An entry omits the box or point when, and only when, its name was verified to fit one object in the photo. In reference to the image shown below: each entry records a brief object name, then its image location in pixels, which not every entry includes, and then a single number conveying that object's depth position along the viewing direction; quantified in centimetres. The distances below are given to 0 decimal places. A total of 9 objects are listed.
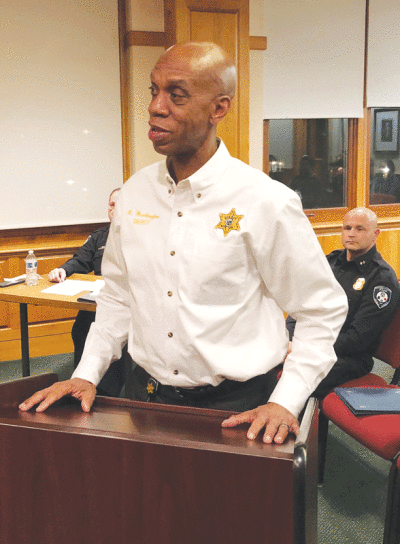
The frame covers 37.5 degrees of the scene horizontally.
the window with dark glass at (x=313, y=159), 534
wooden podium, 85
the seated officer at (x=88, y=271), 351
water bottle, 351
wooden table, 311
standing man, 118
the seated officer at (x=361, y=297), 268
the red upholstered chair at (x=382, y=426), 201
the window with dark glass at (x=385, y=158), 560
